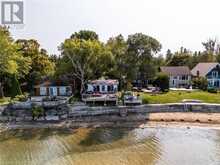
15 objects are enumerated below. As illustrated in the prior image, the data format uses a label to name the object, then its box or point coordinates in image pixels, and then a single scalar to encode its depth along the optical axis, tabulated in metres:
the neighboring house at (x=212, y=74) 61.44
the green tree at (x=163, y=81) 52.46
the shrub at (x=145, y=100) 43.62
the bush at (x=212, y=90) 53.47
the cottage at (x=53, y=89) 47.66
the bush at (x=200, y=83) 56.88
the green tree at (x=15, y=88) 47.09
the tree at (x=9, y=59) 44.19
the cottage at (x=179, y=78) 62.28
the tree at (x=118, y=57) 47.53
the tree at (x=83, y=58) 45.38
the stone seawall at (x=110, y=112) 39.88
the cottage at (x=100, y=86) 46.38
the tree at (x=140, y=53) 47.03
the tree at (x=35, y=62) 52.56
